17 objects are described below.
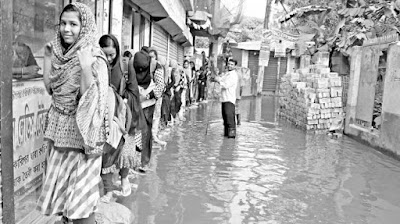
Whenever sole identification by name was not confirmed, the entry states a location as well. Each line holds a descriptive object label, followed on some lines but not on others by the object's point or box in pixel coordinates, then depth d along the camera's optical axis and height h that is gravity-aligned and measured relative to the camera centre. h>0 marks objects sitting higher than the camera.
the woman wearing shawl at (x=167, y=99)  9.17 -0.64
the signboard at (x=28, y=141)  3.05 -0.60
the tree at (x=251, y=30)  44.16 +5.63
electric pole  27.79 +4.20
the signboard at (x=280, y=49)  25.66 +1.61
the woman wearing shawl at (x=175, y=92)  9.98 -0.56
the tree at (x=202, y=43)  27.77 +2.05
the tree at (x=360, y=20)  10.92 +1.74
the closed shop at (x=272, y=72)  31.31 +0.23
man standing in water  9.18 -0.52
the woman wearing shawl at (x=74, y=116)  2.74 -0.34
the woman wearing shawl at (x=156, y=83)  5.97 -0.19
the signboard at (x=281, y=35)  21.00 +2.17
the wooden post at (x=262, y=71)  27.89 +0.26
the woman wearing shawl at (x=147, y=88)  5.38 -0.26
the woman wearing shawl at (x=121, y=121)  3.89 -0.57
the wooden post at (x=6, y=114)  2.05 -0.26
